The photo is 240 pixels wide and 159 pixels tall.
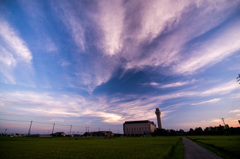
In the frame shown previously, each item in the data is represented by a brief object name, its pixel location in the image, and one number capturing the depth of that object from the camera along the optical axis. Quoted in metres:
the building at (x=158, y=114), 179.75
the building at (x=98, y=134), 146.25
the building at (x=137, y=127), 162.88
